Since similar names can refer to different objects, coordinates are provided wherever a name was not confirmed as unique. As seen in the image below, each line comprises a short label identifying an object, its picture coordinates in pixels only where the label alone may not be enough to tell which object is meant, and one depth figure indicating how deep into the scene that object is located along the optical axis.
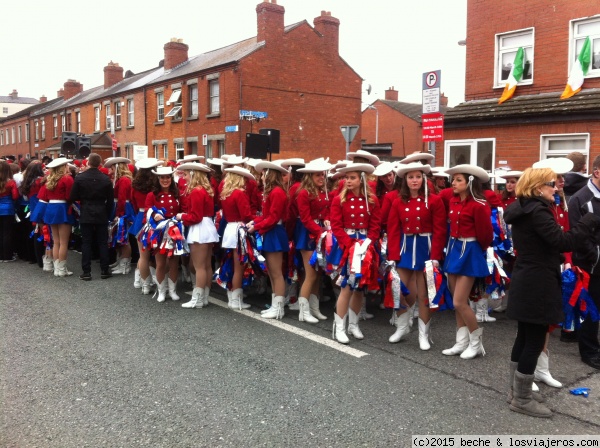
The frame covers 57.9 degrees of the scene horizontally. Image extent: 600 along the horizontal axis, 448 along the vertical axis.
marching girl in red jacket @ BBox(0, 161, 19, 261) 10.30
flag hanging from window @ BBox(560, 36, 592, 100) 13.21
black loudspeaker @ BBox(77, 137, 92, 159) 16.20
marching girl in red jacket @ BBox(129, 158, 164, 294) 7.50
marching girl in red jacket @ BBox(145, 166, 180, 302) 7.27
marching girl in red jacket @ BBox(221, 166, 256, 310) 6.58
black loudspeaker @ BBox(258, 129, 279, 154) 14.62
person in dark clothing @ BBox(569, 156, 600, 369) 4.94
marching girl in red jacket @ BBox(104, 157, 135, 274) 9.05
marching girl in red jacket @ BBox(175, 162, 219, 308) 6.74
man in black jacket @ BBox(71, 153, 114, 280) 8.73
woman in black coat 3.83
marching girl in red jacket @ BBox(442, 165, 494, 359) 4.91
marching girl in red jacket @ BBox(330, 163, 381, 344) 5.61
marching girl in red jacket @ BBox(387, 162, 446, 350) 5.21
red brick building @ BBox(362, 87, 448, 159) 44.50
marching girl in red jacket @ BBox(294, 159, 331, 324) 6.03
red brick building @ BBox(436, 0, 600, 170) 13.20
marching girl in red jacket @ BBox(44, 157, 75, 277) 9.06
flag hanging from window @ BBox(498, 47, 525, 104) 14.46
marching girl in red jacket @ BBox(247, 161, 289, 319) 6.27
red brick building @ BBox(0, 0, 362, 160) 27.44
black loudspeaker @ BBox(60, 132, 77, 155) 15.84
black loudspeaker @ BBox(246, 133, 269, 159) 13.56
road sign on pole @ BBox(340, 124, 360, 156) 14.22
